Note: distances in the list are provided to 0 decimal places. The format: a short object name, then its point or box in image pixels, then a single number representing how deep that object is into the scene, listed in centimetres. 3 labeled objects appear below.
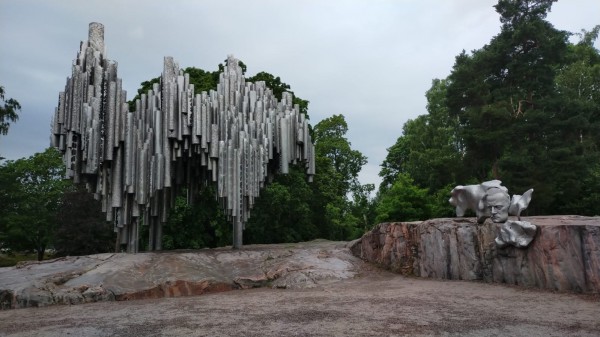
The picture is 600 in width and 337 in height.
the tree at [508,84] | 2680
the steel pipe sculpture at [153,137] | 1454
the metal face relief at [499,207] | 1073
